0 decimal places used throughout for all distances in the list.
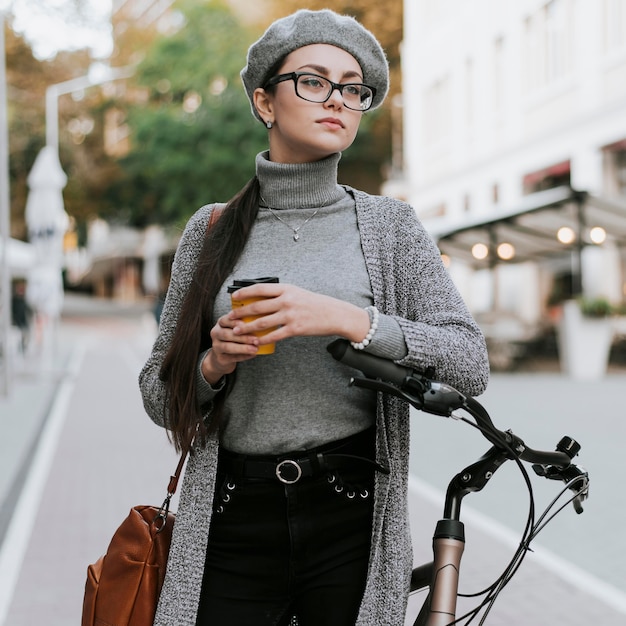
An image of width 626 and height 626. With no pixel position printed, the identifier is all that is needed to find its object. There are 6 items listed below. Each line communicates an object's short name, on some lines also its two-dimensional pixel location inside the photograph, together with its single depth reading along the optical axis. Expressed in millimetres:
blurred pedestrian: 25641
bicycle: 1800
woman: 2029
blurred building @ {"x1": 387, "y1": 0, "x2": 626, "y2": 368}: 19953
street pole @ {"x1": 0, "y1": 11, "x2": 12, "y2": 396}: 15016
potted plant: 17812
